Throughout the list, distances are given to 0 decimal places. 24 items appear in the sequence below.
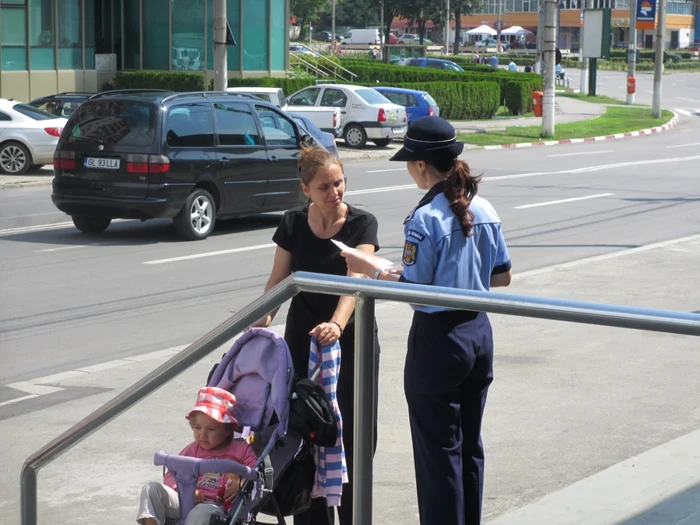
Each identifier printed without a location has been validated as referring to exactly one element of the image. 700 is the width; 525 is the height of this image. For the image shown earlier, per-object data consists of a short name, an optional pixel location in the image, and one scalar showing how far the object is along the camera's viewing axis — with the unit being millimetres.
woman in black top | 4035
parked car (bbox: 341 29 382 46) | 101812
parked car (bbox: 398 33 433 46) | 104500
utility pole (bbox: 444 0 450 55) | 85906
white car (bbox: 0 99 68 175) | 20062
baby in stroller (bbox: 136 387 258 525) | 3625
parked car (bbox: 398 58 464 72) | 51375
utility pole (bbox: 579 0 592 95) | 55562
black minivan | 12812
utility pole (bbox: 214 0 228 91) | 22172
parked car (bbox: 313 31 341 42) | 119575
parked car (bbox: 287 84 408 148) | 26500
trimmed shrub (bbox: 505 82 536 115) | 39875
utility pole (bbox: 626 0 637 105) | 46500
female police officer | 3613
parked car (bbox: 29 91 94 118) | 22859
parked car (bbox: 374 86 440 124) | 29094
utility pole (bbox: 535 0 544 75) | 53294
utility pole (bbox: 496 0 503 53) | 98469
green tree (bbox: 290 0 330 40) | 103812
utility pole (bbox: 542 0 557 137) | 28781
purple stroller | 3598
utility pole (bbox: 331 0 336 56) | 77188
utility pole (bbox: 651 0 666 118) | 38719
